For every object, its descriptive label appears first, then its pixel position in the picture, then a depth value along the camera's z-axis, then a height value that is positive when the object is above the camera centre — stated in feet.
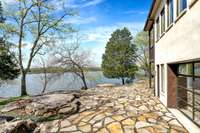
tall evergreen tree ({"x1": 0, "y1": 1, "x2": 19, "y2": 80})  36.10 +1.33
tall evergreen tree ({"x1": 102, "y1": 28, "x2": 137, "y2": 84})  62.99 +4.02
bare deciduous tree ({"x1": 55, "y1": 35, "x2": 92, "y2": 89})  44.99 +2.68
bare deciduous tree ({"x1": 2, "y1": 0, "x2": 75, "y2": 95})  35.45 +14.08
